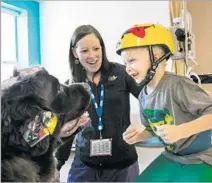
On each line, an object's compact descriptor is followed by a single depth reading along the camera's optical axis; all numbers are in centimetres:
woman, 70
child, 61
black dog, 52
